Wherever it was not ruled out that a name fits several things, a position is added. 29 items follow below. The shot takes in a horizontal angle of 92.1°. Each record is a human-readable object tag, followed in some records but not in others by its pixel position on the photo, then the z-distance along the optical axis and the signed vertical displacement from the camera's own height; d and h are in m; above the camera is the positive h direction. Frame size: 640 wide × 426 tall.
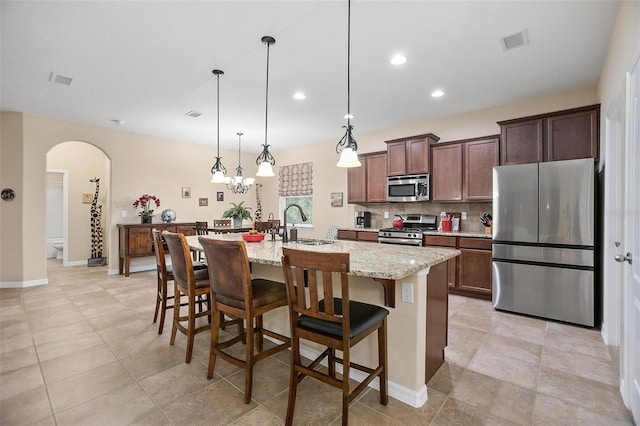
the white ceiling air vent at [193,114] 4.73 +1.54
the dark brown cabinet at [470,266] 4.02 -0.72
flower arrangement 5.88 +0.16
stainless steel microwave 4.79 +0.39
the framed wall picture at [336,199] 6.31 +0.28
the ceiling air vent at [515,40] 2.65 +1.53
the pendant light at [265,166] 3.15 +0.47
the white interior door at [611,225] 2.67 -0.11
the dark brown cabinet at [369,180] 5.39 +0.59
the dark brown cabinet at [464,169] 4.26 +0.64
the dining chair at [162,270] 2.96 -0.58
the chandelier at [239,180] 4.12 +0.47
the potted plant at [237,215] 5.51 -0.05
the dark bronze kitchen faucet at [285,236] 3.03 -0.23
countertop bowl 3.13 -0.26
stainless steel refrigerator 3.18 -0.30
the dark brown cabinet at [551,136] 3.40 +0.90
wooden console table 5.47 -0.51
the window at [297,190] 6.94 +0.53
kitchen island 1.87 -0.61
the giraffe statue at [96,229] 6.79 -0.38
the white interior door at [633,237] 1.69 -0.14
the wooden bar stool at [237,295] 1.94 -0.56
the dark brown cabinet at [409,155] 4.78 +0.93
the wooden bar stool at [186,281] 2.42 -0.58
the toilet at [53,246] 7.42 -0.83
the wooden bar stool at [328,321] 1.52 -0.59
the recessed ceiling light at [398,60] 3.02 +1.52
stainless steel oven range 4.57 -0.28
